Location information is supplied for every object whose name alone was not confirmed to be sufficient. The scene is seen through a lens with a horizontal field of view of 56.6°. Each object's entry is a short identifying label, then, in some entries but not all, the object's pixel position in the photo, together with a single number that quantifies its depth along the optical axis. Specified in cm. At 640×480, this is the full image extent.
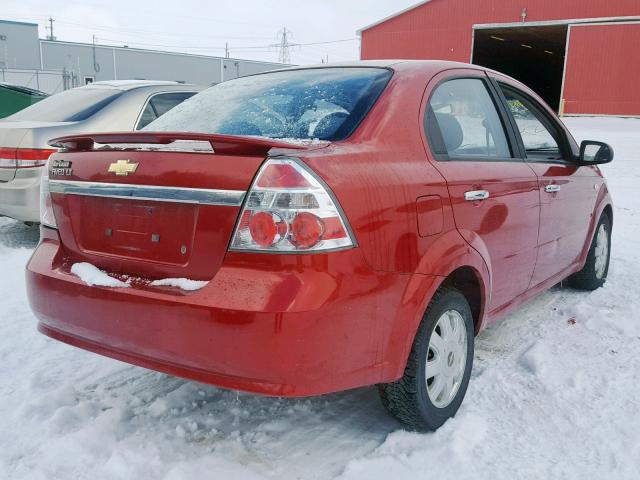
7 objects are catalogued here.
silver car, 512
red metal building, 2231
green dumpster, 1170
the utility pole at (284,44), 7975
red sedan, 197
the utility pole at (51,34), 8066
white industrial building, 4216
